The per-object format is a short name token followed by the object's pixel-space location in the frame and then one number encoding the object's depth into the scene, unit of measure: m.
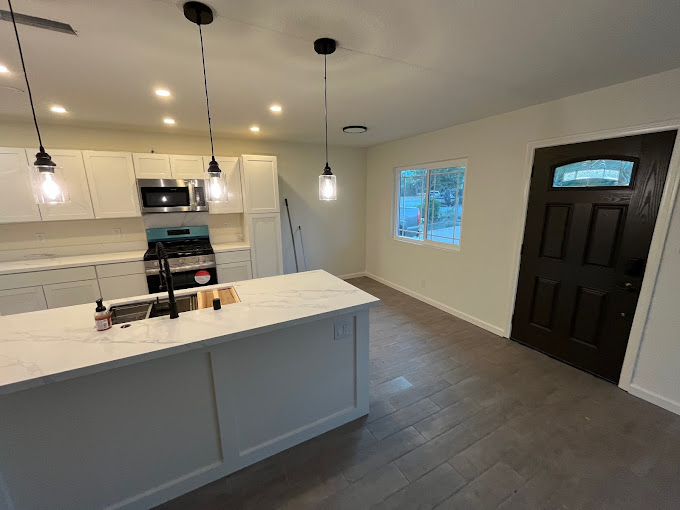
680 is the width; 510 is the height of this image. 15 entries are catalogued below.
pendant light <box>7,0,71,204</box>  1.31
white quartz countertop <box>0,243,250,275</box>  2.91
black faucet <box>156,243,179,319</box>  1.57
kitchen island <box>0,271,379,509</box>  1.22
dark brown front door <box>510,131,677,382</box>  2.11
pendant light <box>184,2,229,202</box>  1.24
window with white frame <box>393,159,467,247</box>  3.62
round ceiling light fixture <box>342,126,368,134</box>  3.41
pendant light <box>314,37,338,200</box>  1.57
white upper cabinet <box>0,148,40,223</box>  2.89
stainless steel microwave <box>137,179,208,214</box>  3.39
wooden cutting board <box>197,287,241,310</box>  1.88
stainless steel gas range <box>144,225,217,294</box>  3.42
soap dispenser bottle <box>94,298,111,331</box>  1.46
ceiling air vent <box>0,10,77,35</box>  1.28
